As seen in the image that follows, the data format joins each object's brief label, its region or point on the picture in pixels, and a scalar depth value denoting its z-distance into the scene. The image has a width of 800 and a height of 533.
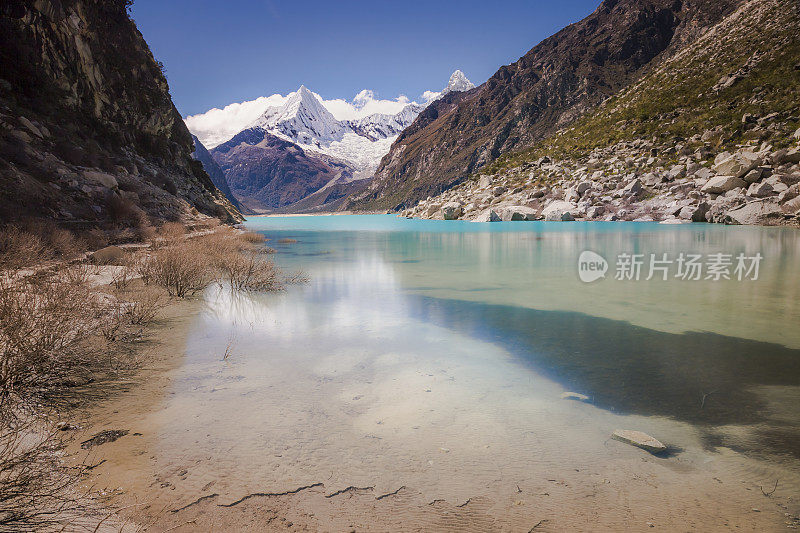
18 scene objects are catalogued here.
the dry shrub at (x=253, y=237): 34.66
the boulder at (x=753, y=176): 43.02
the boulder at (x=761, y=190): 40.34
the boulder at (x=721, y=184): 45.16
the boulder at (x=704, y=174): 50.94
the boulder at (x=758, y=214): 37.88
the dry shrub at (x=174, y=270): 13.48
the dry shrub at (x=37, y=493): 2.89
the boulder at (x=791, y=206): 36.38
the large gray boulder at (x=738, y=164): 43.88
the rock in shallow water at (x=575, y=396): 6.14
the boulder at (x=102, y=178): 23.83
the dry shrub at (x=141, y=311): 9.46
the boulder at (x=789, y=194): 37.70
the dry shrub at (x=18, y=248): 10.15
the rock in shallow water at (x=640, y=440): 4.67
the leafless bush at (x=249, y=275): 15.12
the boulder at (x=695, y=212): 46.94
